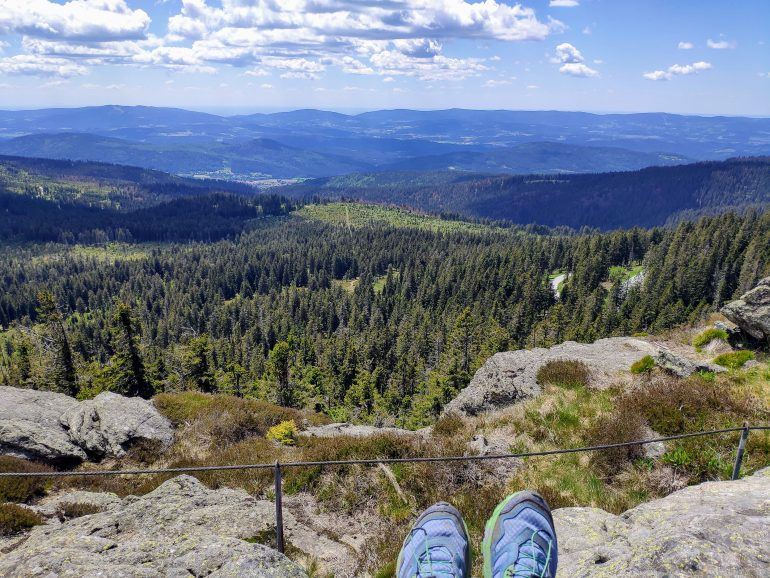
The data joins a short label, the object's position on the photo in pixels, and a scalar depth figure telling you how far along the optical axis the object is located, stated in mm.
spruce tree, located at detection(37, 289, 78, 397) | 53719
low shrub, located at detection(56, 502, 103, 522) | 11453
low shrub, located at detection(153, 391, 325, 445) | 22938
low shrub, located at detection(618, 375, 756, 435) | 12297
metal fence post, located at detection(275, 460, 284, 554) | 7301
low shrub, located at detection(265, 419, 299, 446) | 20969
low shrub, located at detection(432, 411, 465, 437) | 16812
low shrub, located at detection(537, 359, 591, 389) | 17766
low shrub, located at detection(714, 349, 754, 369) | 19616
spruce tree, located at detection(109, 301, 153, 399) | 52844
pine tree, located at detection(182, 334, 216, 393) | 64375
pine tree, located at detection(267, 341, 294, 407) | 67312
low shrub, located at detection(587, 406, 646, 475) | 11336
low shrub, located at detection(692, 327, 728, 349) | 25461
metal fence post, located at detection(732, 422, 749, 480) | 8508
